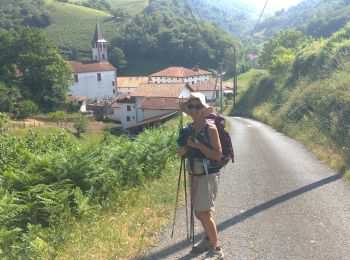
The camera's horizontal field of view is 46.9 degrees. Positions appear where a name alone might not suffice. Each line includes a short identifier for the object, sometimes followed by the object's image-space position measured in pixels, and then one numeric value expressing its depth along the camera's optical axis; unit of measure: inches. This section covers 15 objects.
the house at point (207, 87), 2967.5
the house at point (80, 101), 2682.1
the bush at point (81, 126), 1943.9
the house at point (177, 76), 3786.9
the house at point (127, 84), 3823.8
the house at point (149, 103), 2081.7
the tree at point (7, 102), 2101.0
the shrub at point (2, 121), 960.0
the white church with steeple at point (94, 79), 3533.5
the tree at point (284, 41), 3139.8
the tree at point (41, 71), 2425.0
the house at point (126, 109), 2394.2
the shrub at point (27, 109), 2124.9
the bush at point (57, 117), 2169.0
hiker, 186.1
